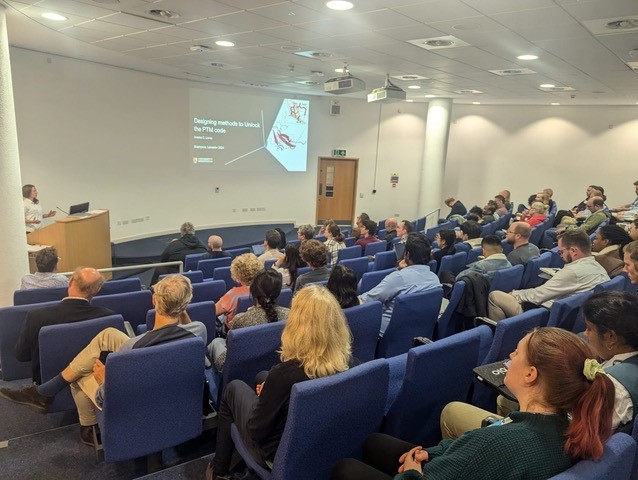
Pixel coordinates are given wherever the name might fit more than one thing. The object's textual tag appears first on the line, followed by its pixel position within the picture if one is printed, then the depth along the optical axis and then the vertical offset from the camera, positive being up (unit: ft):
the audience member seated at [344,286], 10.57 -3.03
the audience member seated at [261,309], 9.59 -3.39
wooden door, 45.29 -2.97
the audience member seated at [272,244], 18.54 -3.76
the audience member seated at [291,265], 15.65 -3.86
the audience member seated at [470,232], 22.29 -3.35
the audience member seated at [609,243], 15.32 -2.58
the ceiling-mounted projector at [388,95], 25.73 +3.96
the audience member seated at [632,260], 11.10 -2.20
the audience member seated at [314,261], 13.65 -3.24
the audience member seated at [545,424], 4.44 -2.66
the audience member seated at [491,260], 14.64 -3.12
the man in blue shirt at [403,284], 12.56 -3.46
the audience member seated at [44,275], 14.25 -4.21
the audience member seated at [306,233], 21.30 -3.62
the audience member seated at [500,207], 32.97 -3.01
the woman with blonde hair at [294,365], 6.52 -3.12
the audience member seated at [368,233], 23.96 -4.01
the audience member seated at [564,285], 12.32 -3.22
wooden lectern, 21.67 -4.71
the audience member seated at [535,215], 27.50 -3.01
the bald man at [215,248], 21.42 -4.62
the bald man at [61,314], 9.72 -3.72
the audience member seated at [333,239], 21.44 -4.03
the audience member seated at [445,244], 18.86 -3.42
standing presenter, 23.24 -3.36
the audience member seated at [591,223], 23.08 -2.74
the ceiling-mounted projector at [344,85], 24.56 +4.22
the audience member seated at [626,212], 26.62 -2.52
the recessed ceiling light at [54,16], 17.05 +5.12
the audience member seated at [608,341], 6.78 -2.75
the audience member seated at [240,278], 11.89 -3.33
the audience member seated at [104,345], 8.23 -3.79
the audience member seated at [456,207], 38.11 -3.66
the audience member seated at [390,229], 25.71 -4.11
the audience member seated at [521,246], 16.99 -3.02
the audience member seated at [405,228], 23.66 -3.50
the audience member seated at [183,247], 21.36 -4.65
